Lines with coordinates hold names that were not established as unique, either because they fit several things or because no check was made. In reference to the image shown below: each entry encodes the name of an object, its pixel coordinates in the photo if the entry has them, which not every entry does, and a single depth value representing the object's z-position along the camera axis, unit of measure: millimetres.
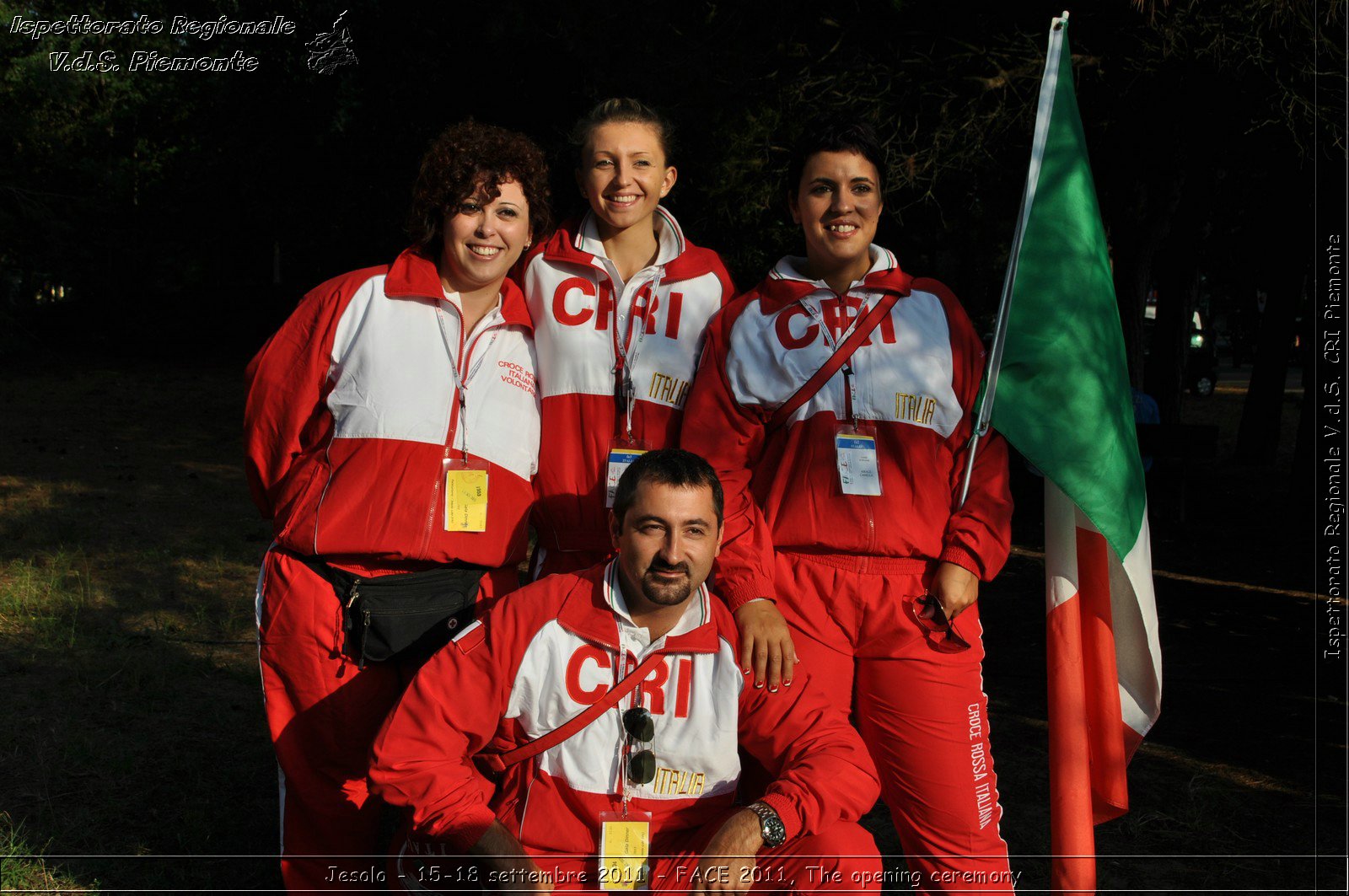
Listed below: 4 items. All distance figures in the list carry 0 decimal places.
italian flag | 3529
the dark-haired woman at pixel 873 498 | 3293
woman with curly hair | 3441
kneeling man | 3039
